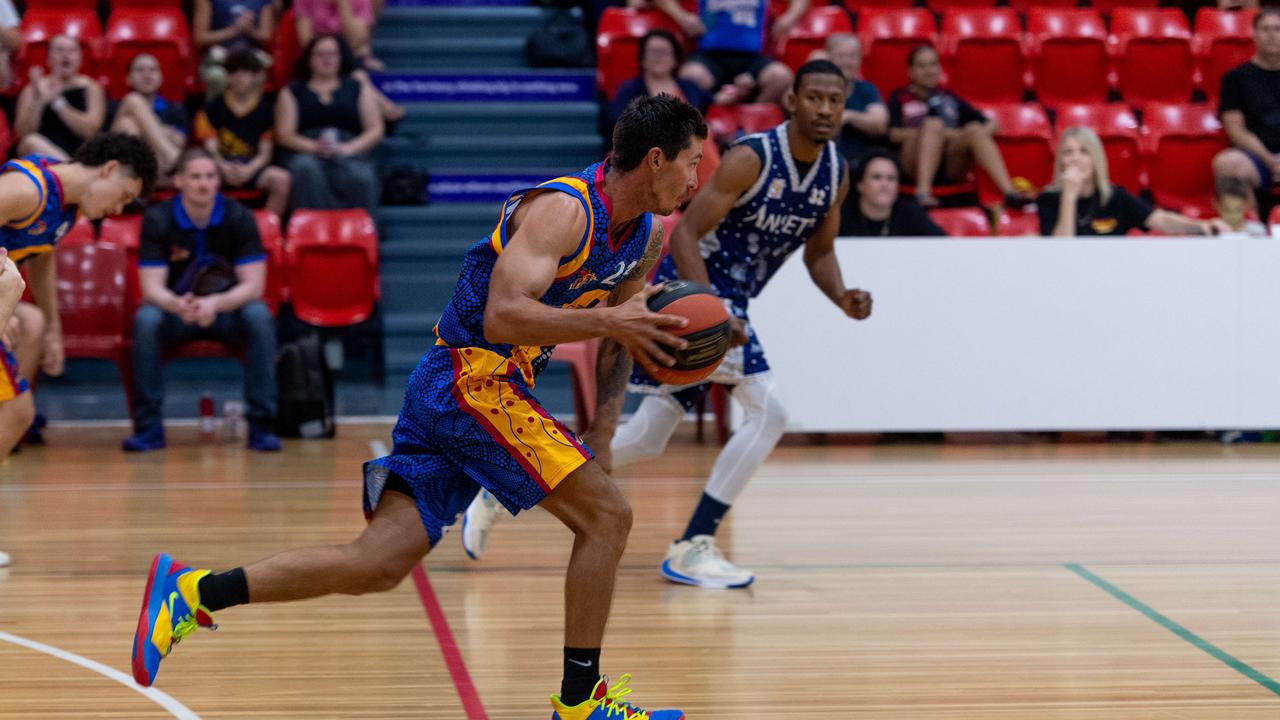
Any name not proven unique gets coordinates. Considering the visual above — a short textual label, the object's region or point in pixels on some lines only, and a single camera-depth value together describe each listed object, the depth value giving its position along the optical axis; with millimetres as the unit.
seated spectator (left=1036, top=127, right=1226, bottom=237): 17828
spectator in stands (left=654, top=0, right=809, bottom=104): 20484
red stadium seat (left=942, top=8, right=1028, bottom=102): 22172
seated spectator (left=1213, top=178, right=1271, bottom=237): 18281
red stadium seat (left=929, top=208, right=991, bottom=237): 18816
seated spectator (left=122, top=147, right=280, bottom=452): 16562
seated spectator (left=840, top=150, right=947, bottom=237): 17281
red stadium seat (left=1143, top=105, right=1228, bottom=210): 20906
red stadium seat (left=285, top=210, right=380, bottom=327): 18687
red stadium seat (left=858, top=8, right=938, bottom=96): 21844
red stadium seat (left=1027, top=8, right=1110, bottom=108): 22359
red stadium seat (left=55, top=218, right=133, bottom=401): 17359
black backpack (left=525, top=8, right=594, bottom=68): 22828
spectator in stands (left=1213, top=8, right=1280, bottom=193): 20031
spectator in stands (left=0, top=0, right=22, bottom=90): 20016
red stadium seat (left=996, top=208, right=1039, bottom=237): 19203
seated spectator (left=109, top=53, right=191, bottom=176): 19078
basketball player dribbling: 7051
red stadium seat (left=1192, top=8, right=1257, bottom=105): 22375
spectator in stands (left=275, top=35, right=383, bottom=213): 19437
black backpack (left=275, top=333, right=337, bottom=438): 17078
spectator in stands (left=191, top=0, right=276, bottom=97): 21203
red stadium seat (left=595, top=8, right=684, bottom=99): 21875
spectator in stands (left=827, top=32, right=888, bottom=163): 19578
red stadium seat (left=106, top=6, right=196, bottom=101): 21266
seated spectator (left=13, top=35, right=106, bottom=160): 19156
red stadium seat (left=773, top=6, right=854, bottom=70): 21687
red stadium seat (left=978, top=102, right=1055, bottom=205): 20953
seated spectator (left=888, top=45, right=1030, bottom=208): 19547
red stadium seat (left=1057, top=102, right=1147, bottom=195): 21000
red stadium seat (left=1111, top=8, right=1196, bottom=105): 22453
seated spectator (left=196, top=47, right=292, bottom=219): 19766
